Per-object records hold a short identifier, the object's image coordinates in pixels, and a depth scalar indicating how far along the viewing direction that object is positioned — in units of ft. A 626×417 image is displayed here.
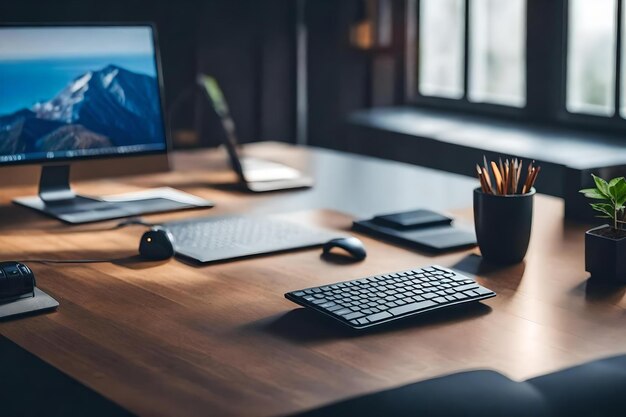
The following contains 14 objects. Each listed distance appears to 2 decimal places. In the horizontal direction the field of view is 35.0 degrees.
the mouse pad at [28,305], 5.46
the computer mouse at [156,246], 6.66
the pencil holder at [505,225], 6.41
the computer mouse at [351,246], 6.59
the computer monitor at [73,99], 8.00
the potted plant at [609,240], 5.93
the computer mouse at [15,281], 5.60
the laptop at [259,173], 9.11
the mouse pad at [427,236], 6.86
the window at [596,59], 12.95
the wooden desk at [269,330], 4.49
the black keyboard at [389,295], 5.25
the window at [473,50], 14.89
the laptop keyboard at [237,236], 6.81
